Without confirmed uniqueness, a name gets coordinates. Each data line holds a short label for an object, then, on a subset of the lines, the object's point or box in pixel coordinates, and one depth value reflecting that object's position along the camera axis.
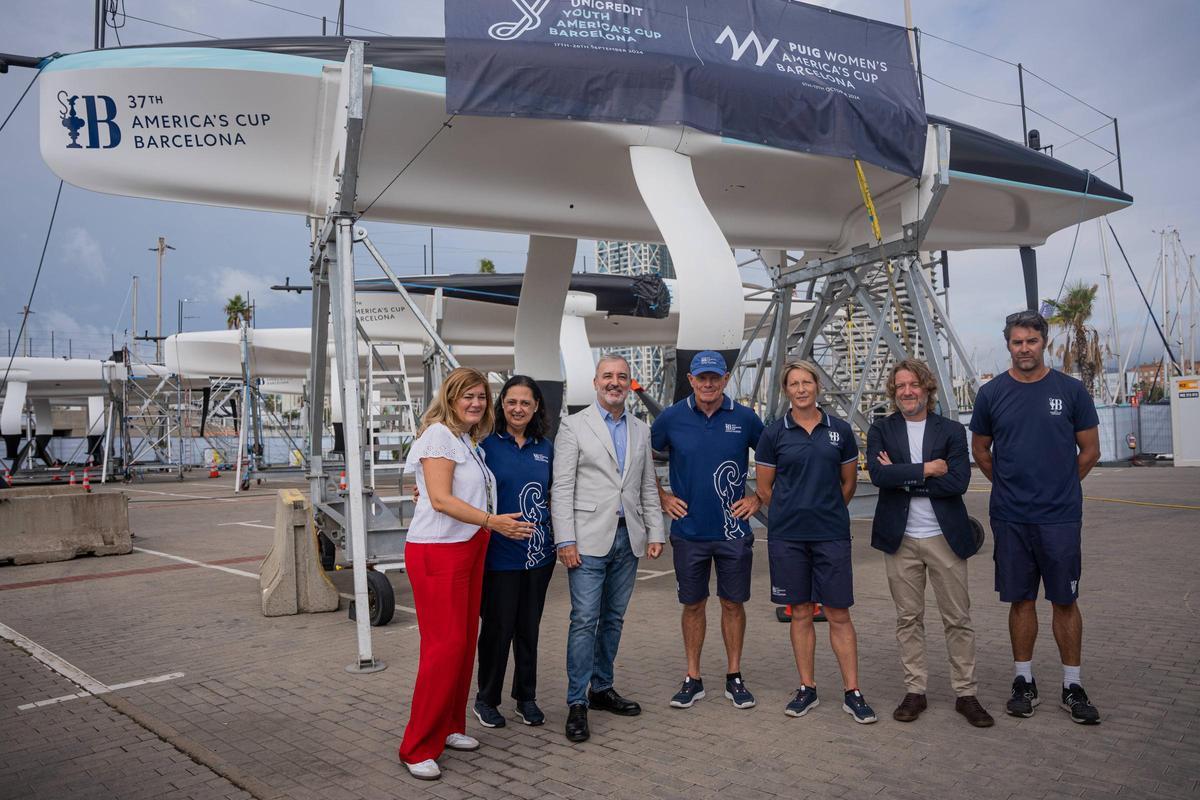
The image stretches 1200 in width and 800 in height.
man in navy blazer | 3.98
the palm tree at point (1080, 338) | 41.78
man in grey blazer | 3.91
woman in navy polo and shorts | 4.01
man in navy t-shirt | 3.97
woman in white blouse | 3.43
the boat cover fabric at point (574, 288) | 17.22
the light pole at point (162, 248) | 58.00
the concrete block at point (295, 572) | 6.76
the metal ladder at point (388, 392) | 7.86
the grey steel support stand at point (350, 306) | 5.11
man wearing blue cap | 4.14
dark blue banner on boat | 6.27
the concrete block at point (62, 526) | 10.01
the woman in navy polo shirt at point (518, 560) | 3.84
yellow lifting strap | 8.17
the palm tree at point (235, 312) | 65.12
